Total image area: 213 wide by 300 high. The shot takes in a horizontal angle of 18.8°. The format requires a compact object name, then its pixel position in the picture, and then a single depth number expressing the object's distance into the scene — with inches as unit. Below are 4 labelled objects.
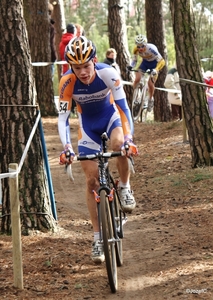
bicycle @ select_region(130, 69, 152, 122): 599.8
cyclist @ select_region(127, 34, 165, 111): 575.2
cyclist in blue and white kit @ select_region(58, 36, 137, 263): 236.2
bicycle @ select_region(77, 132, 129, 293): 214.8
